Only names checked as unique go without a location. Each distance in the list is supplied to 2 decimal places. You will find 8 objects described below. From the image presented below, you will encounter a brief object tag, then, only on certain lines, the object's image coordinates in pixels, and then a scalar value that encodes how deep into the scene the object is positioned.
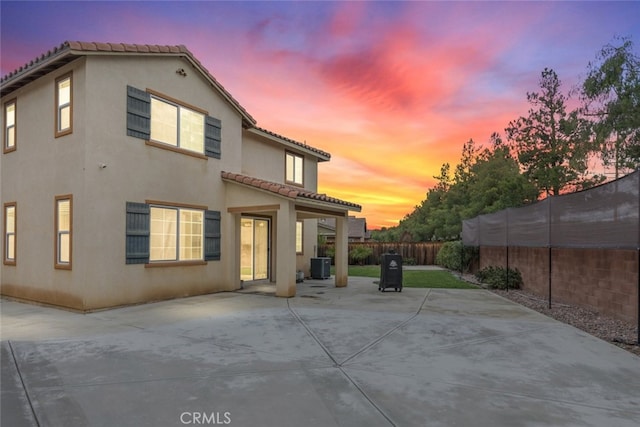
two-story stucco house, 9.20
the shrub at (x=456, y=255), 20.17
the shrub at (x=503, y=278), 13.81
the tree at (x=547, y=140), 22.69
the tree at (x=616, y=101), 11.23
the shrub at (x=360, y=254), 27.67
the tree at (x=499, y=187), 23.47
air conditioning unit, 17.05
